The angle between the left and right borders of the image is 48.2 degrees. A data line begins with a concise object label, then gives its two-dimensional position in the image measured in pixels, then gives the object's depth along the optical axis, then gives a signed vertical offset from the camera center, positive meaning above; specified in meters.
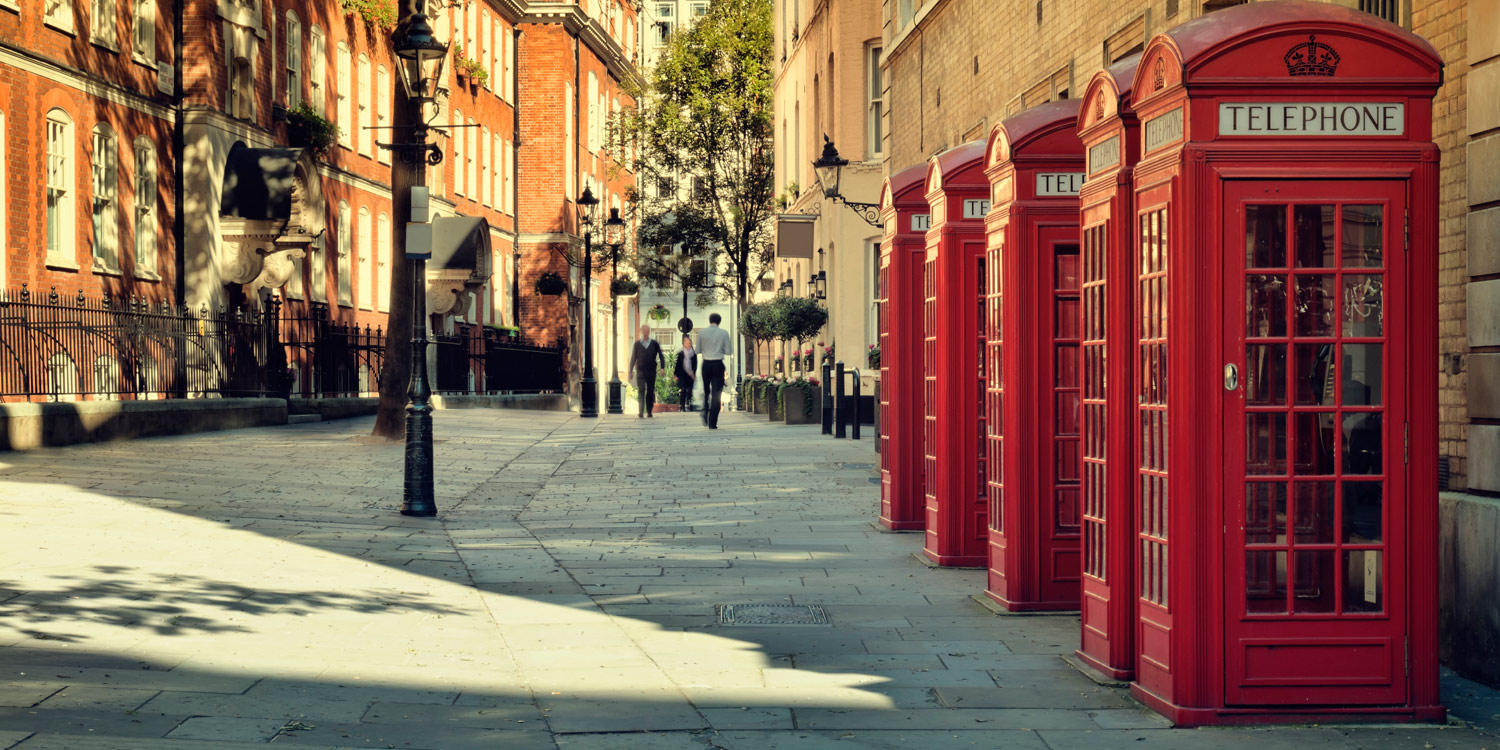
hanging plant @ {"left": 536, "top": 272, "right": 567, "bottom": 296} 51.34 +2.59
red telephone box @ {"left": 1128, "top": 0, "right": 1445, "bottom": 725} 5.93 -0.01
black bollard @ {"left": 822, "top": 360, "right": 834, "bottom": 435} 25.77 -0.56
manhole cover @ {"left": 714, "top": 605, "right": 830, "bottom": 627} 8.39 -1.27
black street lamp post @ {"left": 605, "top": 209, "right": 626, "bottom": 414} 40.00 +3.34
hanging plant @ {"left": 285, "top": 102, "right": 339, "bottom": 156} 34.69 +5.04
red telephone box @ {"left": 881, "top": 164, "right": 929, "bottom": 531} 12.16 +0.23
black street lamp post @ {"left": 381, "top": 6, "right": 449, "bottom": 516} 13.49 +0.67
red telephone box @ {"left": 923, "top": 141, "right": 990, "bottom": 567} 10.14 +0.10
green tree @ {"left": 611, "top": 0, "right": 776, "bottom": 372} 49.22 +7.09
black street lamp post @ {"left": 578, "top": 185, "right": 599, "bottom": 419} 35.54 -0.28
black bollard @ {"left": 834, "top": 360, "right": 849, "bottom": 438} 24.86 -0.66
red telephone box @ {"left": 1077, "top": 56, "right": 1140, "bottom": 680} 6.65 -0.02
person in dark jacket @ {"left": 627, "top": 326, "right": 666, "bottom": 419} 33.69 +0.13
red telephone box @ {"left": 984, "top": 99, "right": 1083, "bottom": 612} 8.44 +0.04
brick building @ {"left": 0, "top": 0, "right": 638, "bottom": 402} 25.08 +3.85
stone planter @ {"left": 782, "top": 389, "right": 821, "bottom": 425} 30.14 -0.78
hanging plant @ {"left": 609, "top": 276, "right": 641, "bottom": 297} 48.77 +2.39
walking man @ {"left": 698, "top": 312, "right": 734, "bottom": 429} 28.08 +0.14
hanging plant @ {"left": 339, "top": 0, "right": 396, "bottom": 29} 28.32 +7.56
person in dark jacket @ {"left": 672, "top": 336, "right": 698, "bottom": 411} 35.59 +0.02
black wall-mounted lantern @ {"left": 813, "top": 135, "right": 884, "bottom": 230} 22.67 +2.69
